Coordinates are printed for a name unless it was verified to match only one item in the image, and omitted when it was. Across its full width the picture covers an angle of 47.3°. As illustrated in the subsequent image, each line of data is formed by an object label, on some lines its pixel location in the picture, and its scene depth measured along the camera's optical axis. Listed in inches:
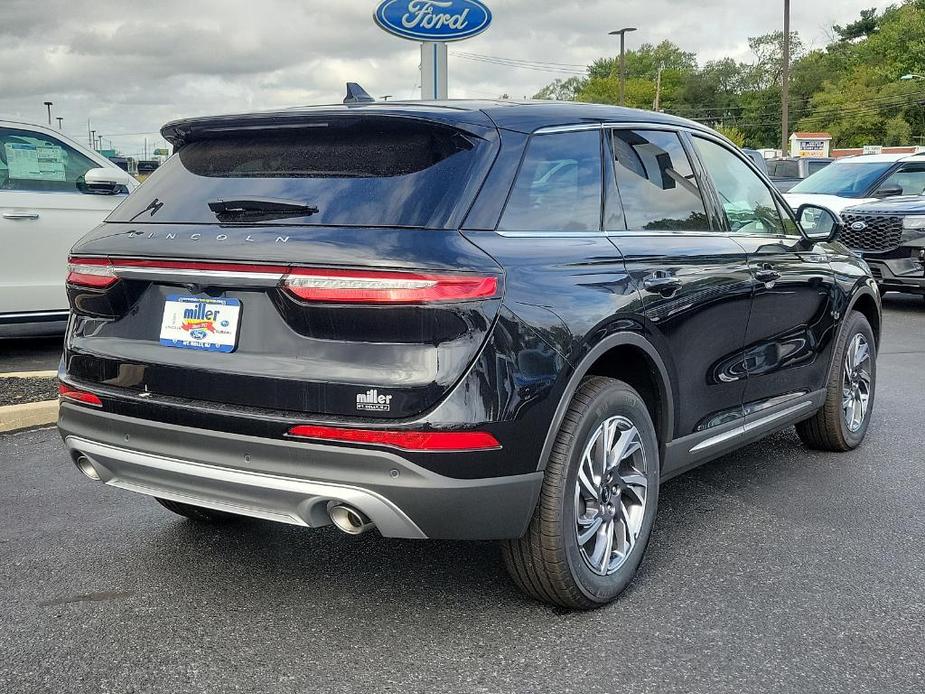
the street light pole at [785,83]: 1822.6
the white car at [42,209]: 314.8
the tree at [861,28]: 4594.0
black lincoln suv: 116.4
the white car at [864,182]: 525.4
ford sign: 665.0
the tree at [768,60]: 4926.2
